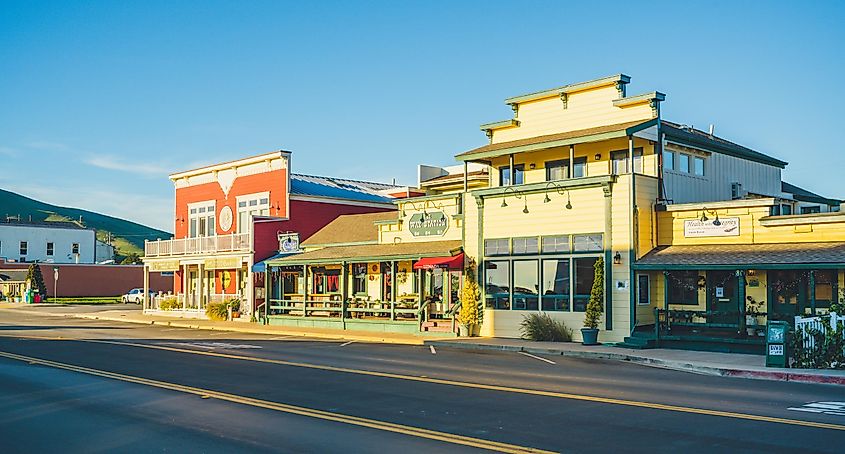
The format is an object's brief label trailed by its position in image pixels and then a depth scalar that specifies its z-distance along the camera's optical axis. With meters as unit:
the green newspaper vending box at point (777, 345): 19.93
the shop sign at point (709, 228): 25.70
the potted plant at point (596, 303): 26.86
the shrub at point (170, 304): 47.97
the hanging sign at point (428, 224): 34.50
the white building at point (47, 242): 96.75
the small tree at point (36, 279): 70.50
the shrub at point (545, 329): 27.97
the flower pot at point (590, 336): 26.34
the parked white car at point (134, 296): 69.25
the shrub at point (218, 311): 43.28
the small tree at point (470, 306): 30.53
